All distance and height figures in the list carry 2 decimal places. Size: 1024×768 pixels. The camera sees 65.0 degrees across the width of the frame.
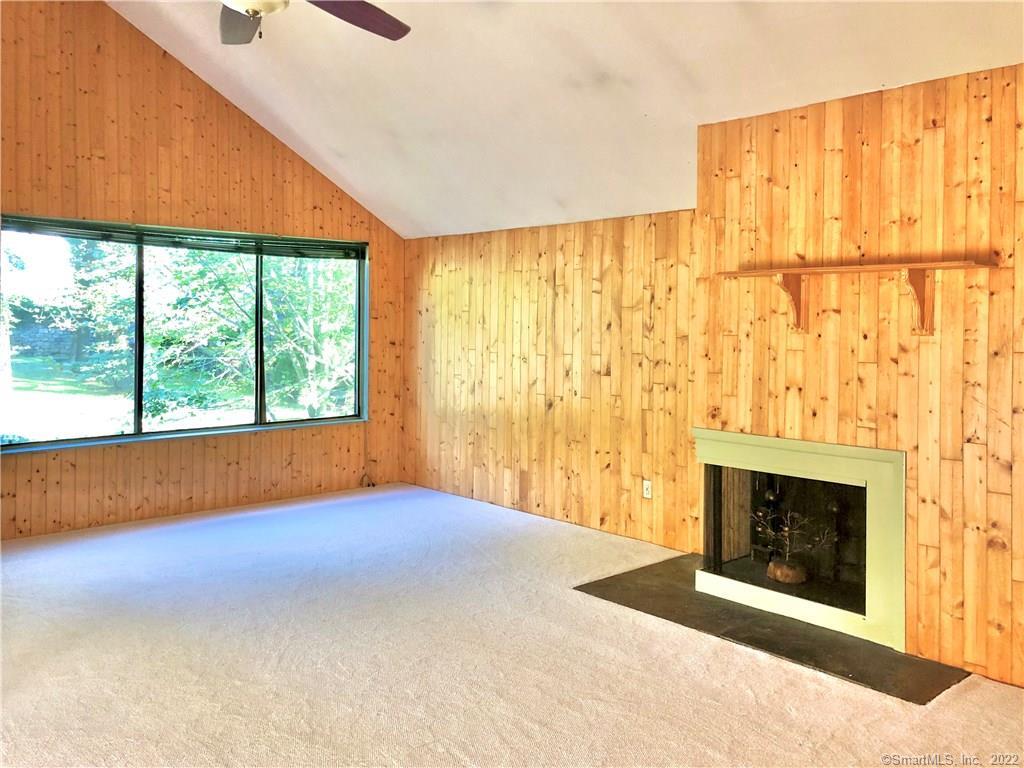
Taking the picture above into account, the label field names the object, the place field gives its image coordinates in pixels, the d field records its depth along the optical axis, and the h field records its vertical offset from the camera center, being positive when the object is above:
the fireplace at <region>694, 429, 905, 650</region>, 3.39 -0.68
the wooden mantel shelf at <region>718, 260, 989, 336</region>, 3.17 +0.46
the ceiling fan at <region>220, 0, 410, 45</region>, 2.95 +1.56
